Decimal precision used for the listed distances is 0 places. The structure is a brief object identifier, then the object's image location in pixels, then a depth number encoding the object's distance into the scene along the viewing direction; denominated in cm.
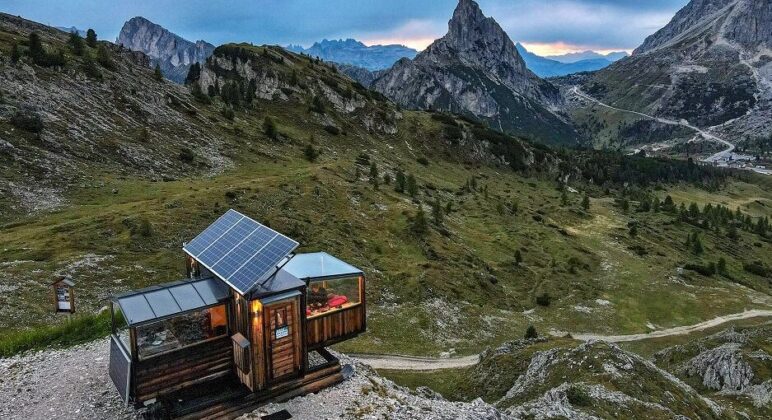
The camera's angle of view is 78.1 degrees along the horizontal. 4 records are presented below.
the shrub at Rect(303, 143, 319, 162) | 11170
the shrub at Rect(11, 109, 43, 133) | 6794
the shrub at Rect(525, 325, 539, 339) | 5219
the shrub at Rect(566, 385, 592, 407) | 2843
